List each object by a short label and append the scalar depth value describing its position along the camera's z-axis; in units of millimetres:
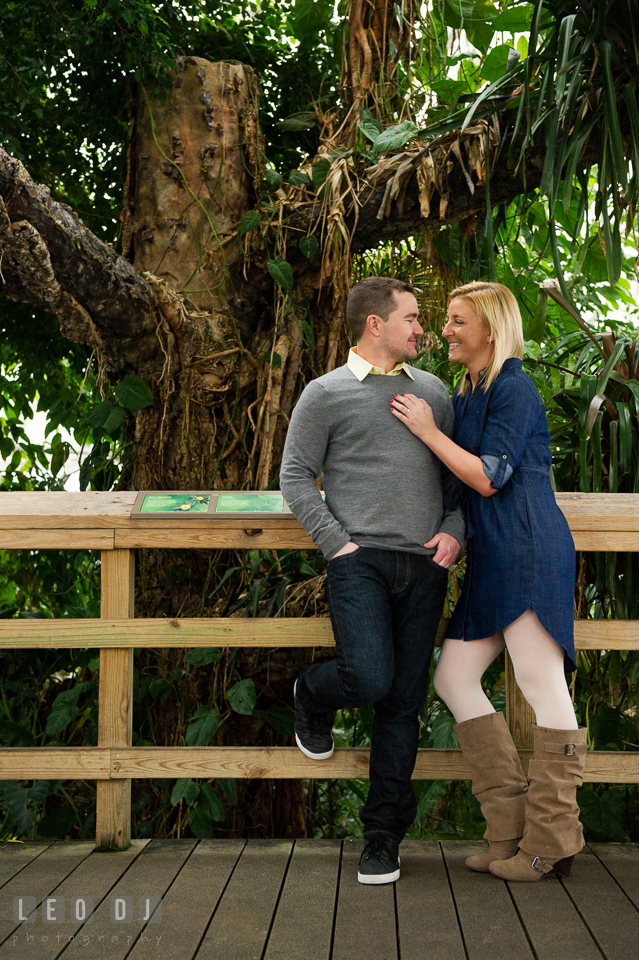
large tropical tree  2979
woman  2033
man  2088
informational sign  2365
